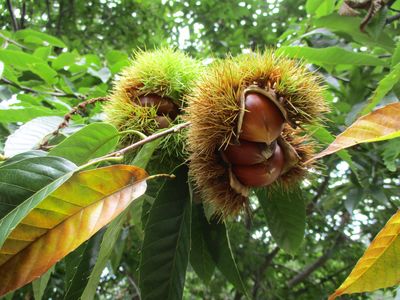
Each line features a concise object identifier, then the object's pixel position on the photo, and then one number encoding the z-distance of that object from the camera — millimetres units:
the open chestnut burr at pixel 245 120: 192
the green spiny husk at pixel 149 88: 232
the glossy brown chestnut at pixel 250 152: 195
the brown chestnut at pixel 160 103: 240
